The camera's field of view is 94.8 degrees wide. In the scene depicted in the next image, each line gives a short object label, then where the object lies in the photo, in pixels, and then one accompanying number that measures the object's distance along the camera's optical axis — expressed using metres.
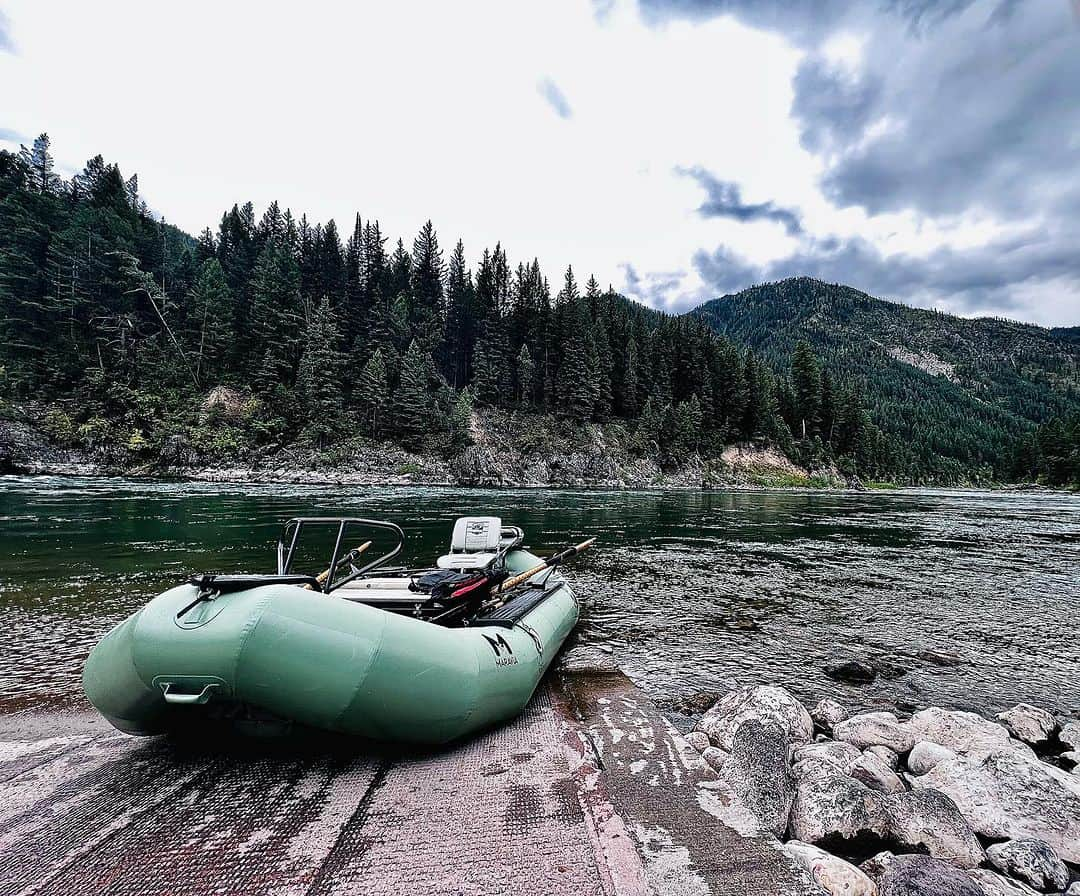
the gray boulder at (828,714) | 4.91
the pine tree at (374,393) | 49.31
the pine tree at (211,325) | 51.69
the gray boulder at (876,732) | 4.43
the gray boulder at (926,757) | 4.02
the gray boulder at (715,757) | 3.93
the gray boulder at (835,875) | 2.53
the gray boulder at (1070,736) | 4.58
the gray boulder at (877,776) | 3.72
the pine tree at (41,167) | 63.44
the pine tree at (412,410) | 49.66
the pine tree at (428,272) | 70.50
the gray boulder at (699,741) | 4.27
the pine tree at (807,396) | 68.69
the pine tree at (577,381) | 57.72
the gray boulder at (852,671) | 6.14
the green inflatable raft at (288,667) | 2.95
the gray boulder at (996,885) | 2.66
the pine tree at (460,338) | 67.88
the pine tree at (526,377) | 59.25
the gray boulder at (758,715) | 4.44
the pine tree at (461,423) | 49.78
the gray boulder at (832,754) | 3.87
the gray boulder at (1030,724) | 4.69
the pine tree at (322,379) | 47.81
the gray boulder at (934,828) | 3.03
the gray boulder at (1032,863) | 2.83
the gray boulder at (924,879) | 2.47
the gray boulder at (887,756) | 4.15
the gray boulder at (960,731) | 4.34
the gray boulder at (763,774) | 3.36
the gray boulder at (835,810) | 3.13
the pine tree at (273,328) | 50.16
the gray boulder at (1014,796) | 3.22
